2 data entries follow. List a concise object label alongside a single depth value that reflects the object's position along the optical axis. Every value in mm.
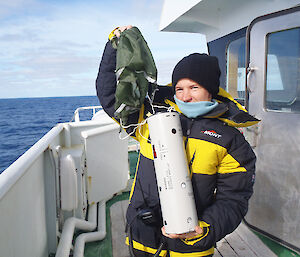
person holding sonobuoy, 1337
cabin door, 2303
